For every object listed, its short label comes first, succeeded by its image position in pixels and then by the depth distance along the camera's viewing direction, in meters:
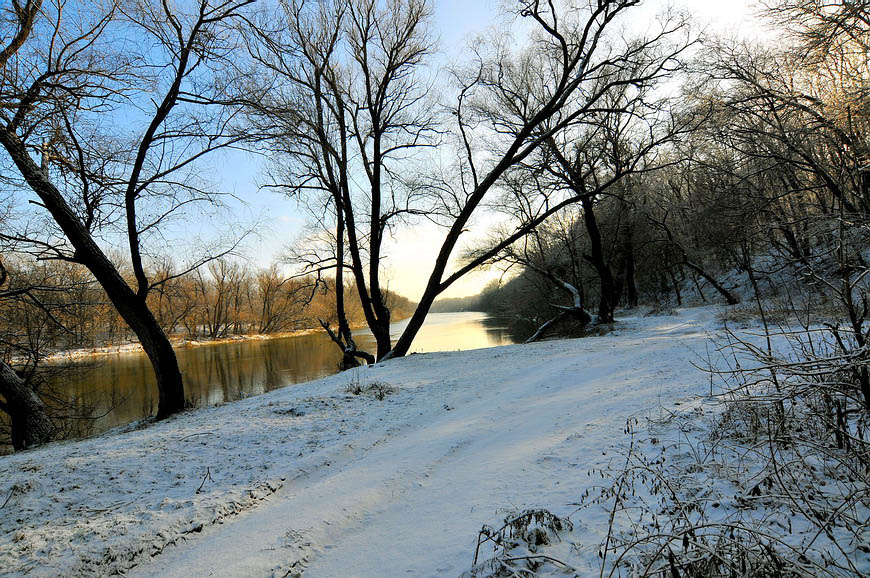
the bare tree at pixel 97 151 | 6.06
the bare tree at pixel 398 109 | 11.16
